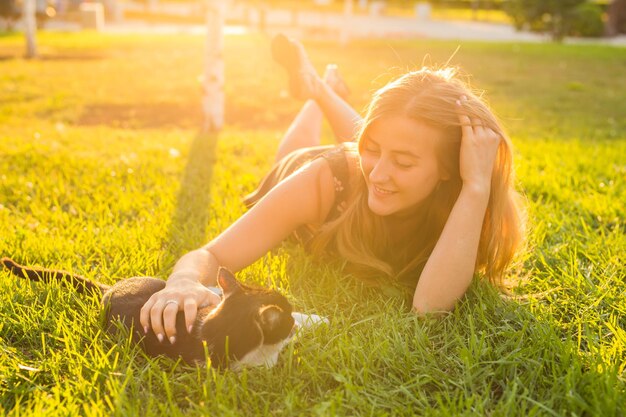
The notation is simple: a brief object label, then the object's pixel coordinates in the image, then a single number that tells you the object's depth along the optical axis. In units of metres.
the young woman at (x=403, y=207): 2.67
